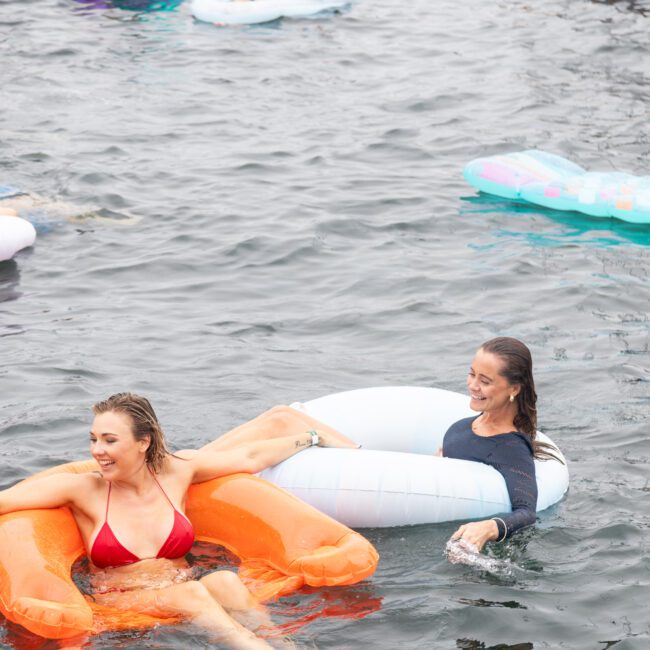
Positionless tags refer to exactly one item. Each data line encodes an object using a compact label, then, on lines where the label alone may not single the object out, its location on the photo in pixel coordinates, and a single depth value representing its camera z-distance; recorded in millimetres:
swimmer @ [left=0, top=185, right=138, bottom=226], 21312
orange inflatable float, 9742
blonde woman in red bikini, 10023
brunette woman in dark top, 11602
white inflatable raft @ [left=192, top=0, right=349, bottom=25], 35125
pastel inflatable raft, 21000
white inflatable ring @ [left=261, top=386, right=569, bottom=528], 11586
